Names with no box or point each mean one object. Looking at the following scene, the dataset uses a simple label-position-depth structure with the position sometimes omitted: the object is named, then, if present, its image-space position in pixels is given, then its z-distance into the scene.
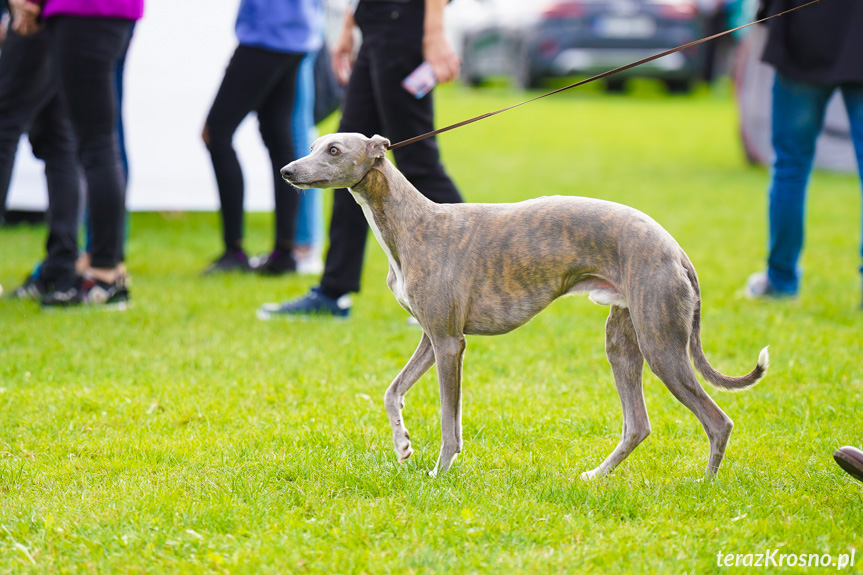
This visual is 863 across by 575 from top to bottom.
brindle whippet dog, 5.52
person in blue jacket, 11.46
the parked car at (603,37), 36.44
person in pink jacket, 9.84
